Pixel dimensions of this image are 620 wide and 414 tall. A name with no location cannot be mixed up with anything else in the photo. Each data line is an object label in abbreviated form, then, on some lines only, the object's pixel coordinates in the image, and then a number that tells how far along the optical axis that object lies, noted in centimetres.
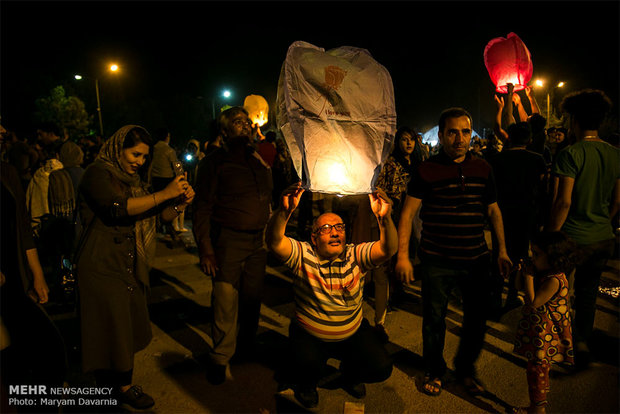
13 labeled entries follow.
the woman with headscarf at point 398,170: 484
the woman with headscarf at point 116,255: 283
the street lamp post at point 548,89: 2366
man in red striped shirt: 305
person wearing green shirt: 346
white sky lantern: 252
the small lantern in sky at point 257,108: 784
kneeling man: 287
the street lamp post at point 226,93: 3230
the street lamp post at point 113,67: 2362
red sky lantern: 496
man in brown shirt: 347
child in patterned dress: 283
